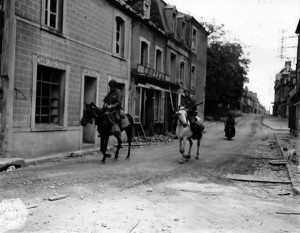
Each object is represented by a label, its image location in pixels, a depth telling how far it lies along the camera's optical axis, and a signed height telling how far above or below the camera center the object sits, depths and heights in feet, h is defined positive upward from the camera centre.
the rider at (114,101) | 35.55 +0.86
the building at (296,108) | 81.91 +2.29
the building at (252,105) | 343.16 +11.45
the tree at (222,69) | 156.04 +19.13
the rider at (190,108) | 38.40 +0.54
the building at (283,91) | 201.46 +15.71
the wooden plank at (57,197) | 19.94 -4.80
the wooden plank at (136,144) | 56.37 -5.01
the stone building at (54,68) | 34.37 +4.49
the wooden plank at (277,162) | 38.52 -4.73
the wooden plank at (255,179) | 28.64 -4.93
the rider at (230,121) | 74.31 -1.26
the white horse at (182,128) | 36.68 -1.50
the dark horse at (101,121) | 34.12 -1.05
